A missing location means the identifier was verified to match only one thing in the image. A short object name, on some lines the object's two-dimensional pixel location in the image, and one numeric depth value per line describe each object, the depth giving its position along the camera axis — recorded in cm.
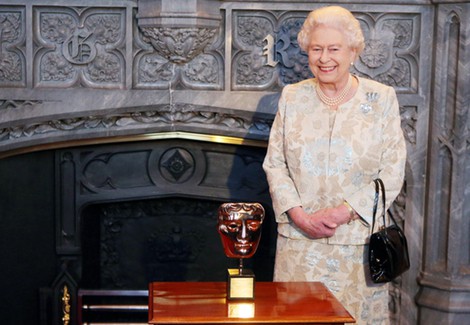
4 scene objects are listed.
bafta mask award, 238
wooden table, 212
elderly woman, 288
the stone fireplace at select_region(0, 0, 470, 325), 339
